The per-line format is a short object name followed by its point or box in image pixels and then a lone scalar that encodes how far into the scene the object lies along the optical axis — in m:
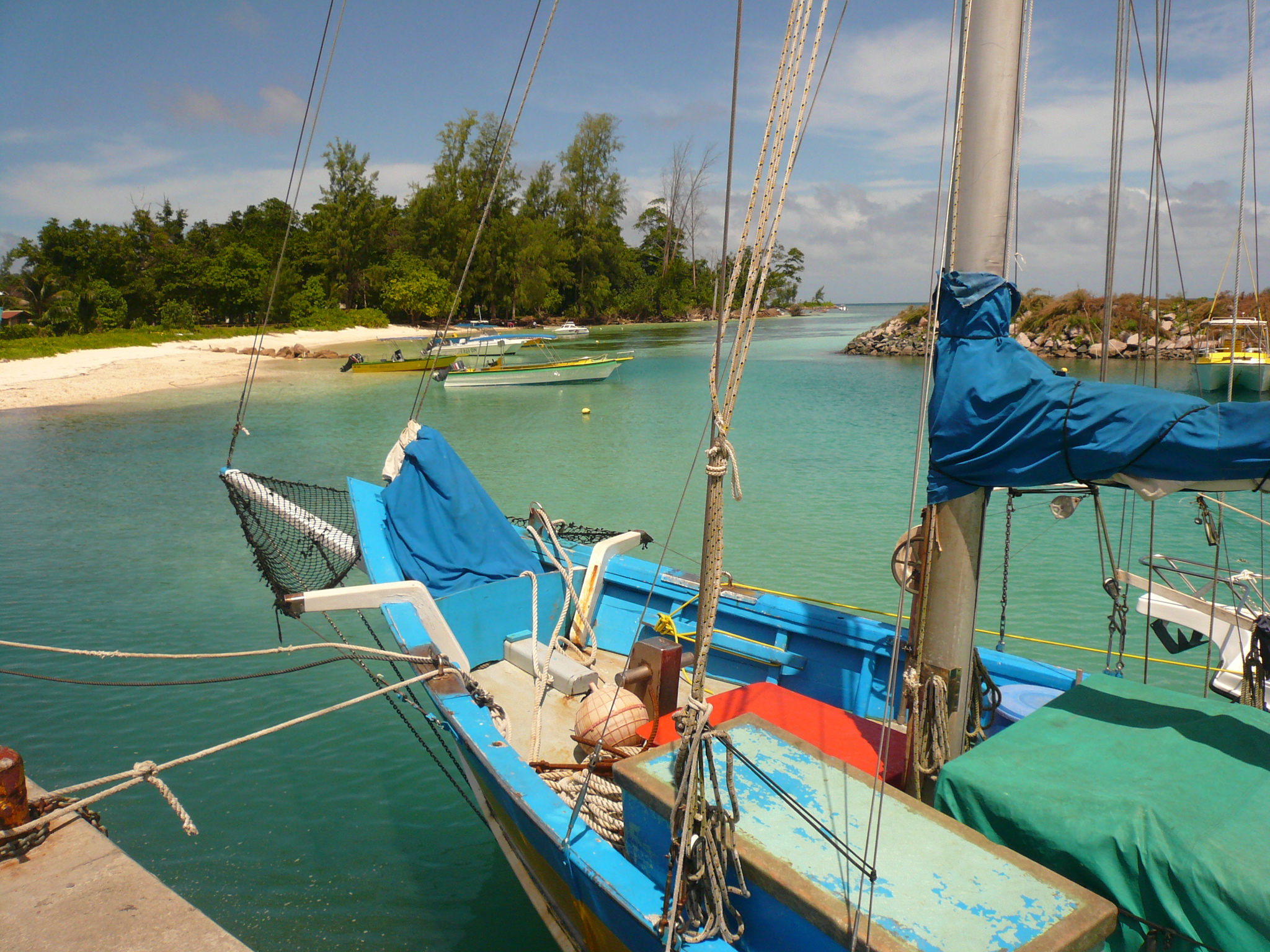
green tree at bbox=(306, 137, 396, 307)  56.81
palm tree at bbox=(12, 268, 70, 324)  39.75
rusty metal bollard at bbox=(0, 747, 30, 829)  3.43
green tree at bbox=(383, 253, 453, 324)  55.47
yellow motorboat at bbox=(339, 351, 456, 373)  32.62
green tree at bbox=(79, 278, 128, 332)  40.91
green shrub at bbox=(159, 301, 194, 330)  43.34
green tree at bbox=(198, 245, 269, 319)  45.81
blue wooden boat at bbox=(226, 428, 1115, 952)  2.26
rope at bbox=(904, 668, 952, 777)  3.18
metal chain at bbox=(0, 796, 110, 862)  3.43
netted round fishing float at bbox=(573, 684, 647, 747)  4.03
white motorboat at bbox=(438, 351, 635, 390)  30.17
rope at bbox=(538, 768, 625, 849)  3.45
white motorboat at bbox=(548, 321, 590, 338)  54.16
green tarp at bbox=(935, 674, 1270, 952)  2.15
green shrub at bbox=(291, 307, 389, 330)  50.88
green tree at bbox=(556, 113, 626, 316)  68.62
